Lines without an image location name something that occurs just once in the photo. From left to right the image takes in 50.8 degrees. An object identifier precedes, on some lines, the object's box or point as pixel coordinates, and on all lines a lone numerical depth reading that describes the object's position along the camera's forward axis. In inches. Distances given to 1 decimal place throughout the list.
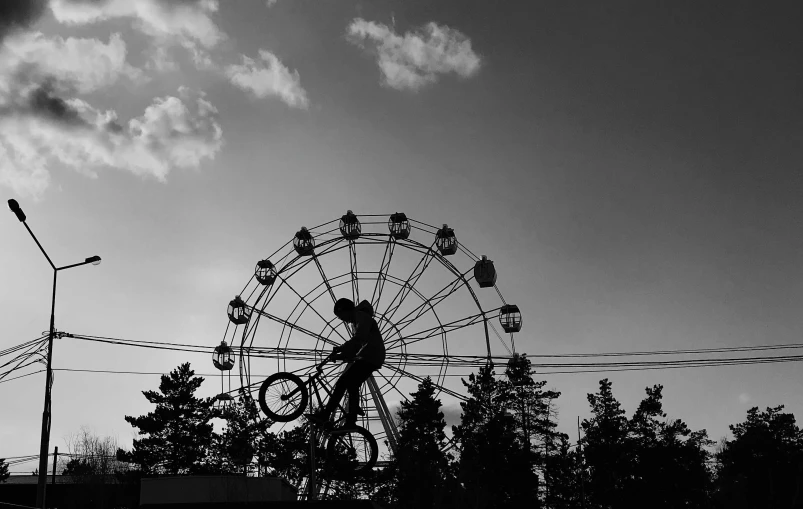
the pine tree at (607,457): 2263.8
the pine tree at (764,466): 2464.1
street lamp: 871.4
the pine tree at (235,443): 2317.9
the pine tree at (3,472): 2494.0
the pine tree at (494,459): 1878.7
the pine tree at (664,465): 2233.0
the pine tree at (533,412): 2351.1
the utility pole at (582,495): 2242.7
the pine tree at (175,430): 2368.4
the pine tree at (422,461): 1662.2
